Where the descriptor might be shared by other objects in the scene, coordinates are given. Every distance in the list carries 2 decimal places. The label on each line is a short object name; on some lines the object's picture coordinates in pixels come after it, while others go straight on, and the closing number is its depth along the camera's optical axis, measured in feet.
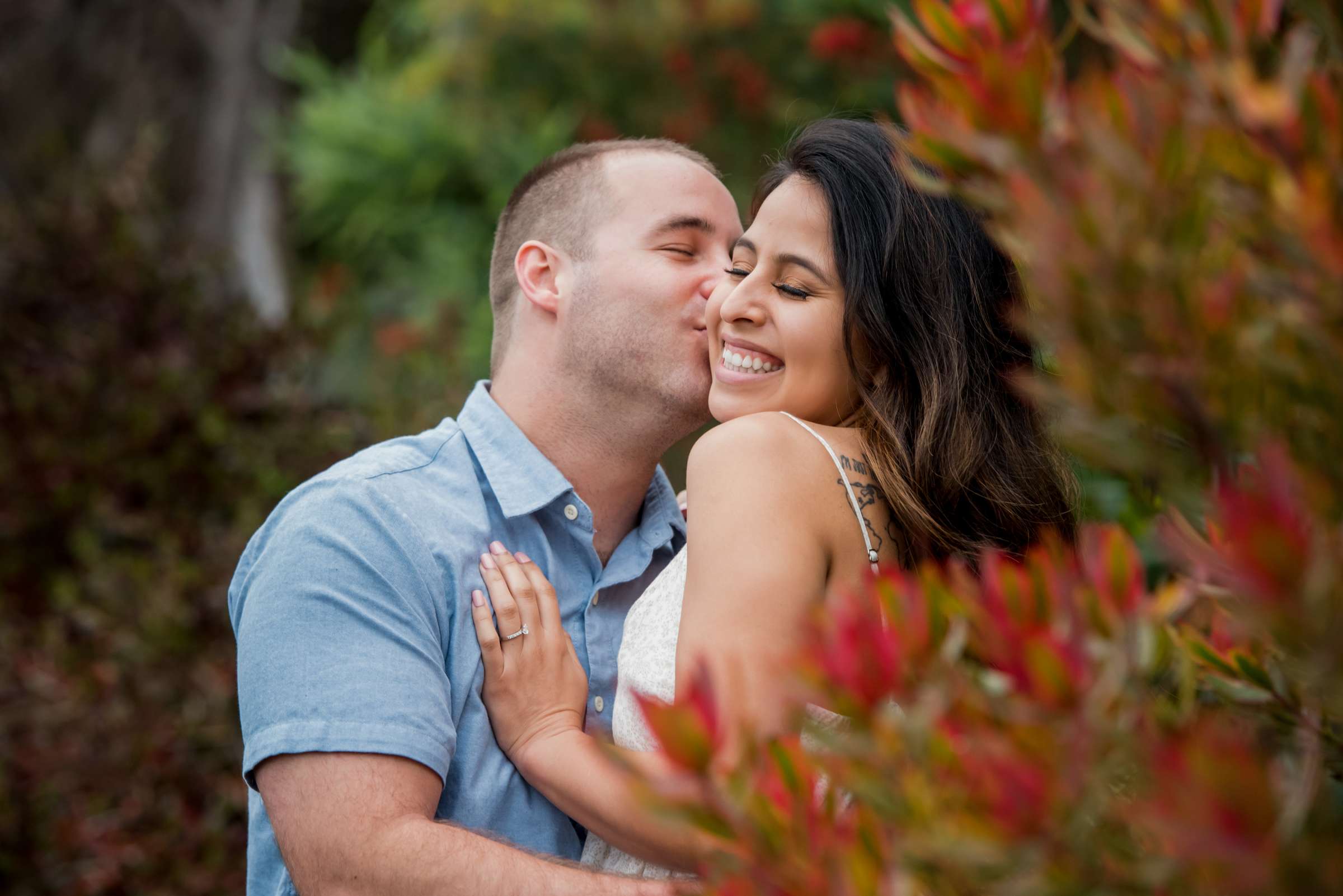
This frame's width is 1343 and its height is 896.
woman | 6.06
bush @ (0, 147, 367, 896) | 13.42
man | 6.21
